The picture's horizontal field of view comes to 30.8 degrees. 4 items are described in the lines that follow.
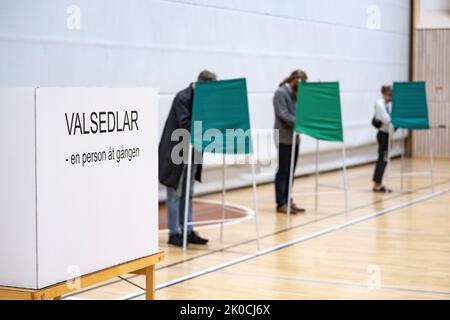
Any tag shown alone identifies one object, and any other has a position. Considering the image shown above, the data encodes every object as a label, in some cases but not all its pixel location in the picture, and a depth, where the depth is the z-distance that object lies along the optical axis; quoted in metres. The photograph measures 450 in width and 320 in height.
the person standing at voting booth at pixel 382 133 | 9.95
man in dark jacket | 6.36
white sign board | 2.44
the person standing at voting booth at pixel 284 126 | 8.20
